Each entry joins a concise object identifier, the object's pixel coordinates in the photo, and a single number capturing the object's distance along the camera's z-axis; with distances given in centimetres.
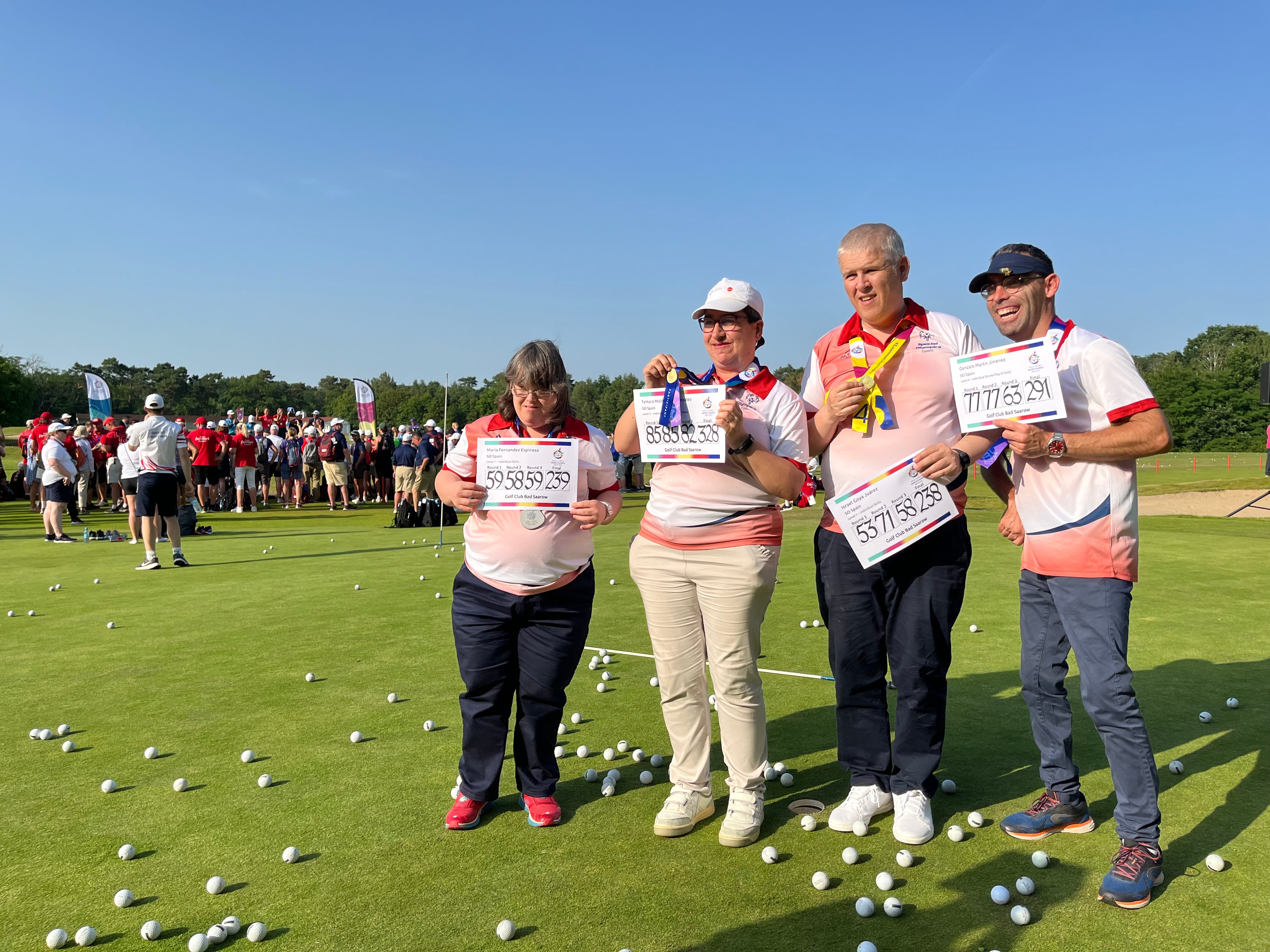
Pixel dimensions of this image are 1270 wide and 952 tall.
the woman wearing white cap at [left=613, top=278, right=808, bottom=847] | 388
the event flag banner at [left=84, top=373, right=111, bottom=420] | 2469
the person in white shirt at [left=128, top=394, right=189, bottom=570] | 1191
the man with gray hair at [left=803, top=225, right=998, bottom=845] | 391
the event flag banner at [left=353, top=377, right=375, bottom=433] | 3100
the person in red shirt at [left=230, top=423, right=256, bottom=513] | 2295
